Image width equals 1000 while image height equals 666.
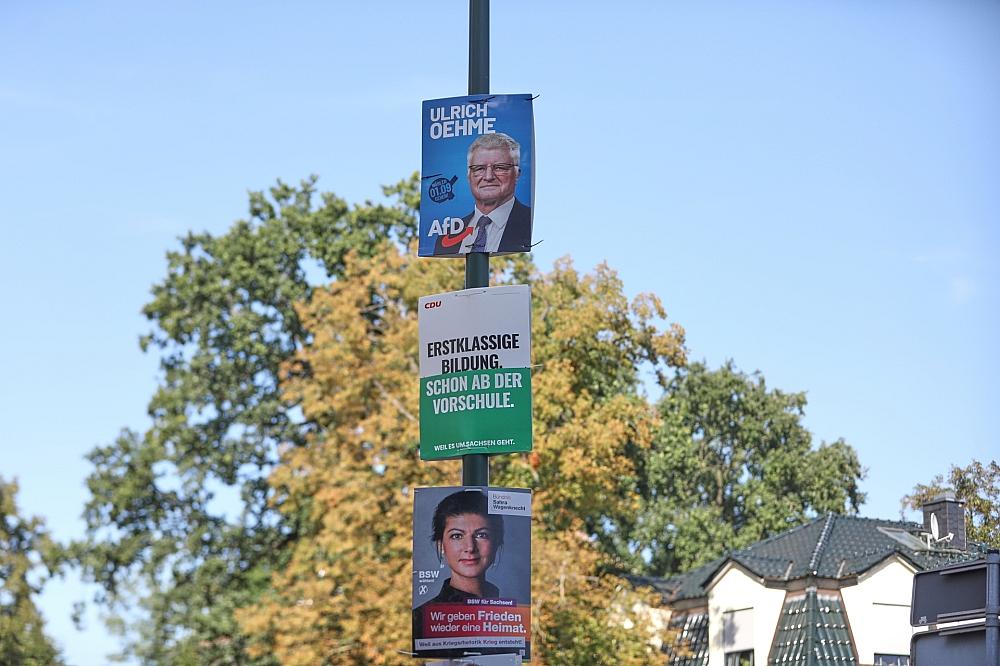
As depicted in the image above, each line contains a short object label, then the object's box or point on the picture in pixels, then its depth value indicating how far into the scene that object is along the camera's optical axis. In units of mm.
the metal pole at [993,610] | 7738
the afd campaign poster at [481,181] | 9344
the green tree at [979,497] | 33844
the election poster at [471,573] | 8664
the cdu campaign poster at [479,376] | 8977
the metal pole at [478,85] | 9039
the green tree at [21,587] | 39281
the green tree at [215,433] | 42969
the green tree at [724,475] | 55656
